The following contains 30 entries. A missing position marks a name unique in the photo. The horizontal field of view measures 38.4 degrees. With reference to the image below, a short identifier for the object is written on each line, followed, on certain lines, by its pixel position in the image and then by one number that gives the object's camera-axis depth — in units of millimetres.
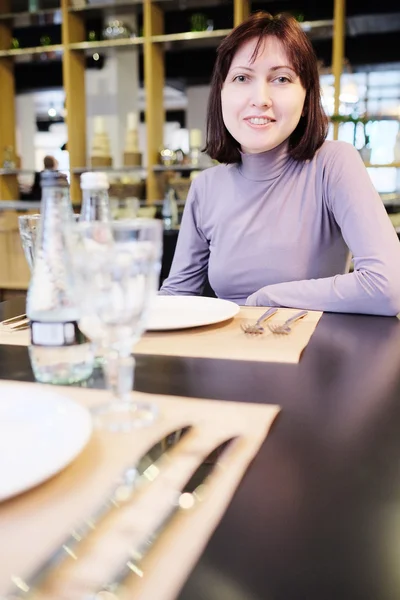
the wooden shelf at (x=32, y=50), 4316
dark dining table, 307
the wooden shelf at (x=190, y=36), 3934
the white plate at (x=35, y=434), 395
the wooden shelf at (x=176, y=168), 4125
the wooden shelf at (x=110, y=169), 4387
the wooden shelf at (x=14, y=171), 4598
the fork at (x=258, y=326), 866
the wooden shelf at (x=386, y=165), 3740
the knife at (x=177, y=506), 304
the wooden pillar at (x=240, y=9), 3791
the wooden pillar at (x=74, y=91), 4258
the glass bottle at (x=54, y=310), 652
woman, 1394
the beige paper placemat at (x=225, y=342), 760
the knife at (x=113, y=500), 301
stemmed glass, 473
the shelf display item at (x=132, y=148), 4367
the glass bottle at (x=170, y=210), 3711
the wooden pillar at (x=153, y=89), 4066
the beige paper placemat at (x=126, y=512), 305
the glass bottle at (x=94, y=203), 689
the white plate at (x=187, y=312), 867
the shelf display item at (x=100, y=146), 4359
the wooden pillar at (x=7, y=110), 4648
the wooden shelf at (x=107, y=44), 4129
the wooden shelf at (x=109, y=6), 4113
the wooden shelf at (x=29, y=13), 4324
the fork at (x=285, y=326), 864
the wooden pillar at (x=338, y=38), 3631
